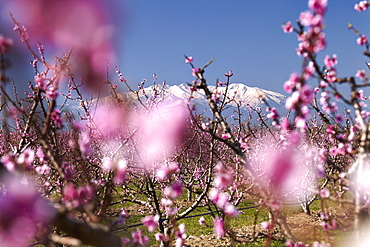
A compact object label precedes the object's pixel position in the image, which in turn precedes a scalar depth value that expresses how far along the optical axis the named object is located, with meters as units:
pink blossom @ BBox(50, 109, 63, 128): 2.76
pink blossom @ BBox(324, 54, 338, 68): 2.79
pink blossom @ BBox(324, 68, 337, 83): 2.83
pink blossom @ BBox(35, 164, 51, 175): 3.39
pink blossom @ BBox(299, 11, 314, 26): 2.22
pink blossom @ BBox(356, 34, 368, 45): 3.32
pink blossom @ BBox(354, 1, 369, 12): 3.53
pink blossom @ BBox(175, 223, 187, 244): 3.18
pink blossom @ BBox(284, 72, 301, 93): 2.14
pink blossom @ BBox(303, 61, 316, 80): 2.16
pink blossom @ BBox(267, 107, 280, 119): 2.81
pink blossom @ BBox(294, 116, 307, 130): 2.31
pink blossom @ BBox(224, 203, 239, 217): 2.87
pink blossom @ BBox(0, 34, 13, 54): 2.77
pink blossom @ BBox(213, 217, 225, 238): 3.12
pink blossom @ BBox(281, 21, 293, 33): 2.50
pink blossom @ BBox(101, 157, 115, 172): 3.27
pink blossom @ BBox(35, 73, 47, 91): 2.86
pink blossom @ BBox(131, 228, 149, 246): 2.68
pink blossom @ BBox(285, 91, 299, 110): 2.11
